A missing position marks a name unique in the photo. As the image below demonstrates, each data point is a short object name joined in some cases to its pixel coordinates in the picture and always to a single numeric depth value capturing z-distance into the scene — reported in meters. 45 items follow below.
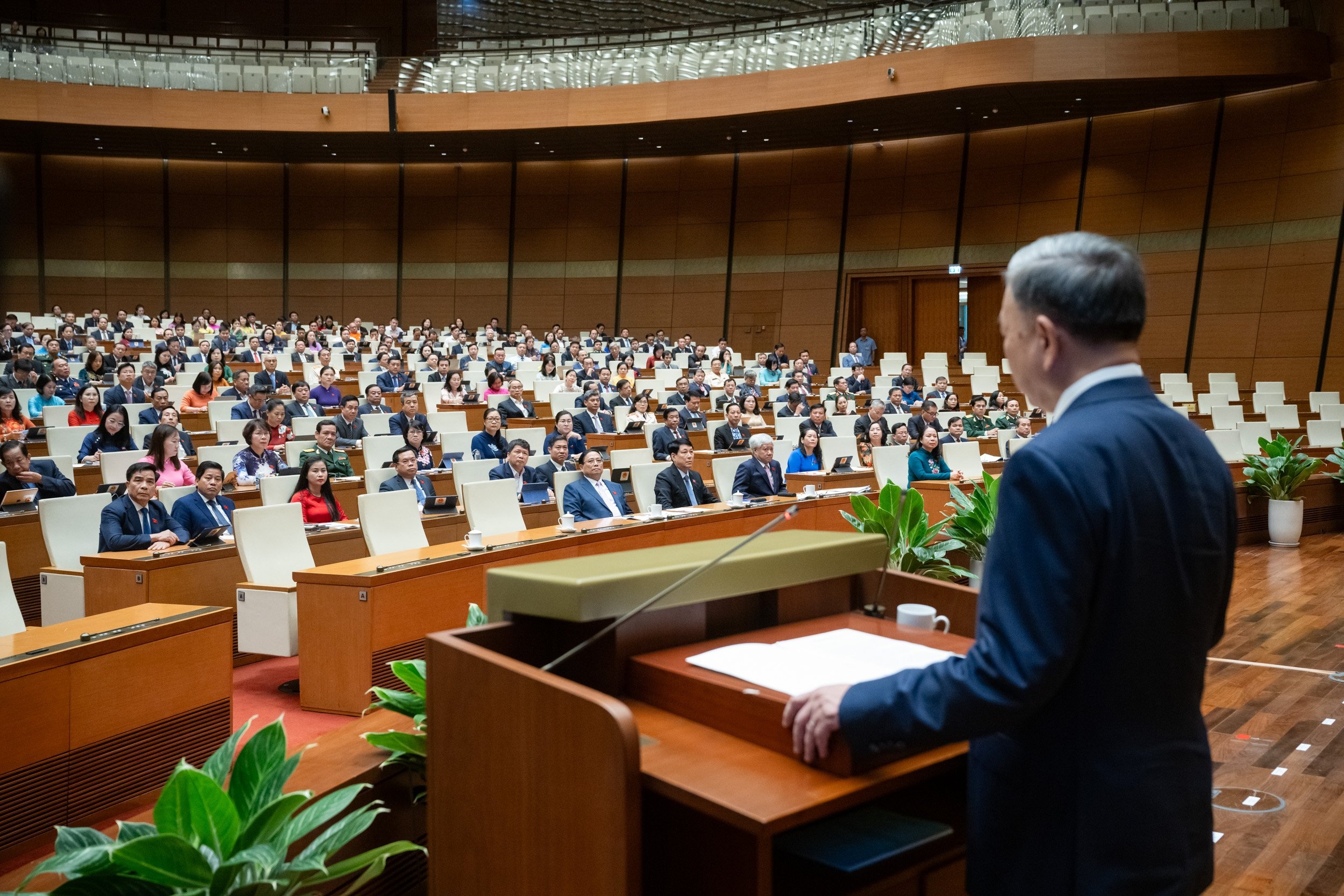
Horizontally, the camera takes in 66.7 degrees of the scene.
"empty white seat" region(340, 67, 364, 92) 15.09
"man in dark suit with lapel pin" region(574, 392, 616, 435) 9.20
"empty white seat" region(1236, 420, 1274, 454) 8.98
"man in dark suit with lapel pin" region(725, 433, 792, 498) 6.79
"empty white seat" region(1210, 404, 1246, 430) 9.81
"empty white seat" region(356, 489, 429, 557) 4.93
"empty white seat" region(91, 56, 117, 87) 14.91
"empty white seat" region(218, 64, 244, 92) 15.01
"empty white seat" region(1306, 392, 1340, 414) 10.75
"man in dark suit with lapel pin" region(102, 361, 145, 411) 8.22
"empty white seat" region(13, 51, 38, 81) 14.64
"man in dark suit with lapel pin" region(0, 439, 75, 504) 5.43
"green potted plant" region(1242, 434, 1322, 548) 7.37
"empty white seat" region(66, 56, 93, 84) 14.81
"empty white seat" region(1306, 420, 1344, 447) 9.15
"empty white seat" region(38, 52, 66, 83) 14.74
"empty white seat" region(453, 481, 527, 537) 5.59
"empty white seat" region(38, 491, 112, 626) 4.52
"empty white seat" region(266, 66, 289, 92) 14.97
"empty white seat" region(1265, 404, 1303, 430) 10.14
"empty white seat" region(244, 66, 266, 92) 14.96
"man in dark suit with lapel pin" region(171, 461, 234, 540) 5.04
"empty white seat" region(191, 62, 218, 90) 14.96
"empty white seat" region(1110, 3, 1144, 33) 11.62
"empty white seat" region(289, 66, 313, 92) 14.98
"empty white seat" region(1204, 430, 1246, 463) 8.18
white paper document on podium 1.20
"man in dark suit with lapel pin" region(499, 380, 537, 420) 9.42
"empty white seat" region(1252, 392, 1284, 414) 11.09
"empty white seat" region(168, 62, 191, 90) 14.93
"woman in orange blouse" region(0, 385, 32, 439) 6.64
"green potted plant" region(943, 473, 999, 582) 4.66
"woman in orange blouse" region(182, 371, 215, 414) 8.80
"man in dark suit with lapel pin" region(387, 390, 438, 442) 7.96
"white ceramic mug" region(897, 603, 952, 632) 1.45
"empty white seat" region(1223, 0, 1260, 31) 11.66
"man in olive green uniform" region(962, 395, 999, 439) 9.60
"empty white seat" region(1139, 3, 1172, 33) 11.59
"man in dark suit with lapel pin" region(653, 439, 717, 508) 6.51
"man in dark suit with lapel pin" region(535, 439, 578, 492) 6.63
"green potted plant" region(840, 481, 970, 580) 4.21
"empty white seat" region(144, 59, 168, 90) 14.92
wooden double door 15.21
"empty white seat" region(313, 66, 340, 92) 15.02
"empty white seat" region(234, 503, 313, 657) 4.21
